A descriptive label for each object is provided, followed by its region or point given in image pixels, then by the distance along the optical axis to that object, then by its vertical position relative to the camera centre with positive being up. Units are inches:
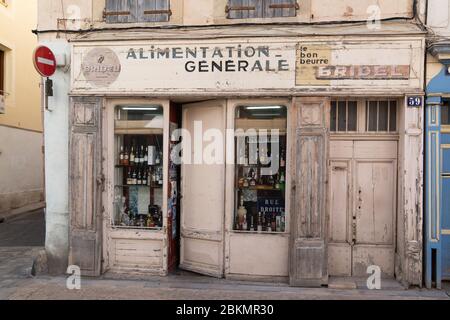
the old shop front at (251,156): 255.4 +3.5
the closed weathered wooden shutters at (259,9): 267.3 +97.5
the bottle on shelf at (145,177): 292.0 -11.1
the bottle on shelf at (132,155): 291.6 +4.0
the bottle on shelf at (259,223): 273.7 -39.9
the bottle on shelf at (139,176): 292.0 -10.5
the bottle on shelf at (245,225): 275.7 -41.4
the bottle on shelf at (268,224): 272.8 -40.3
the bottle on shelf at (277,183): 275.4 -14.1
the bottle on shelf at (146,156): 291.3 +3.4
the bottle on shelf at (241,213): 277.6 -33.8
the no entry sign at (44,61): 262.7 +62.9
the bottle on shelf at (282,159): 272.7 +1.8
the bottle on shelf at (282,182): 272.5 -12.9
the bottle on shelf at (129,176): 292.5 -10.5
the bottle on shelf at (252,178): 279.6 -10.8
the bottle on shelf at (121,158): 289.9 +1.9
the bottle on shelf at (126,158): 291.0 +1.9
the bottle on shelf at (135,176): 292.2 -10.8
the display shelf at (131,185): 290.0 -17.2
